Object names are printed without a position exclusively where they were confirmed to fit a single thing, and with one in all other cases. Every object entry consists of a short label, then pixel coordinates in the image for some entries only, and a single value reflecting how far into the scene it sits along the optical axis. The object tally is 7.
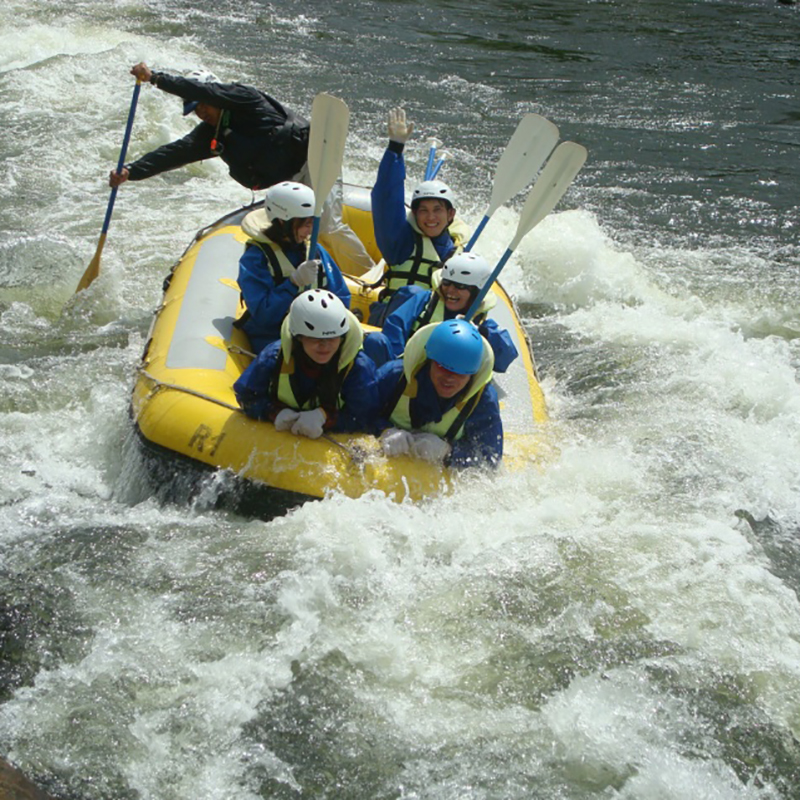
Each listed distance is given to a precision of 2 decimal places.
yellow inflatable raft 8.96
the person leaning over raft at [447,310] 10.13
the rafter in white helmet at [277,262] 10.47
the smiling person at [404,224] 11.57
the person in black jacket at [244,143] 12.36
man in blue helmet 8.90
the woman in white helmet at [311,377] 8.98
